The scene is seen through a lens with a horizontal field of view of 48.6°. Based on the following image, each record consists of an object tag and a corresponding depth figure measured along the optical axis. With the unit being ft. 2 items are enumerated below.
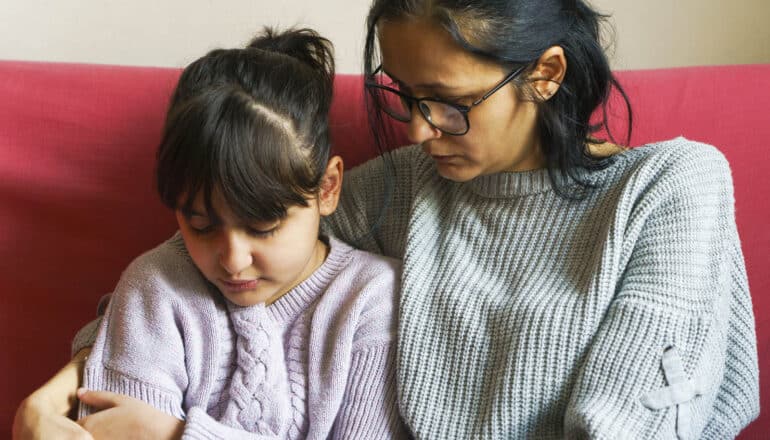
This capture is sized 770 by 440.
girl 3.47
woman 3.42
